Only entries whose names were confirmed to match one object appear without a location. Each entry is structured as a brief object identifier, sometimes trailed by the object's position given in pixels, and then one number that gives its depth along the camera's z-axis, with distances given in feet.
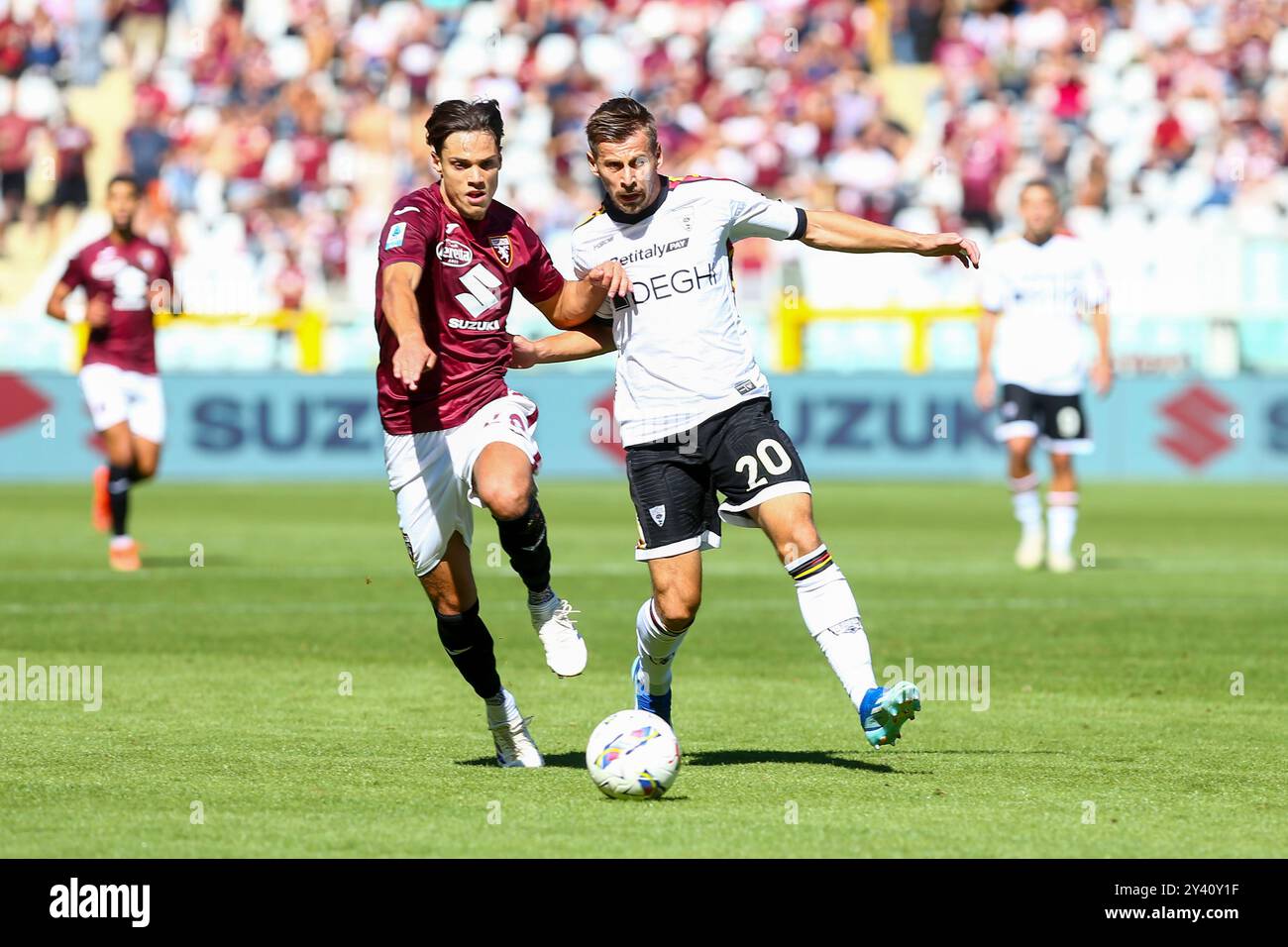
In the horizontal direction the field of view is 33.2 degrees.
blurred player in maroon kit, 52.03
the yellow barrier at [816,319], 84.89
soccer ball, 22.62
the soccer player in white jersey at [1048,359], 52.80
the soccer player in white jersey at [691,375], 25.22
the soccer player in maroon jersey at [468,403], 25.02
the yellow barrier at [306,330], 85.35
